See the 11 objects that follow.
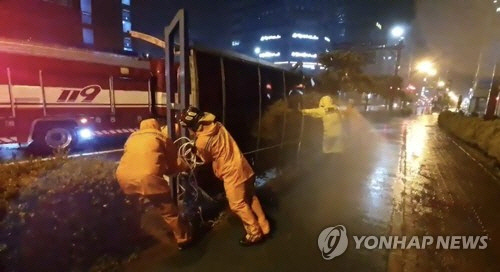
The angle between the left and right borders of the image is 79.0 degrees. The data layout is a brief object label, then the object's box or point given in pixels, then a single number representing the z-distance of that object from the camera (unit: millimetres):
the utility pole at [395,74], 31844
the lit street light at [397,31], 58531
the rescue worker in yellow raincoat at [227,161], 3506
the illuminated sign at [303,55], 94250
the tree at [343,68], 22420
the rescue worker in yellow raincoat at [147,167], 3061
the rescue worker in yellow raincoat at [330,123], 7539
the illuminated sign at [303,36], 95750
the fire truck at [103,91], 4480
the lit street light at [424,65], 28188
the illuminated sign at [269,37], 98375
